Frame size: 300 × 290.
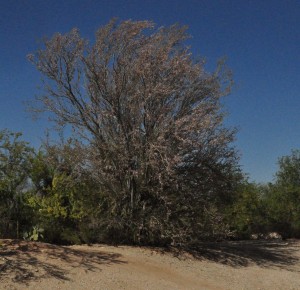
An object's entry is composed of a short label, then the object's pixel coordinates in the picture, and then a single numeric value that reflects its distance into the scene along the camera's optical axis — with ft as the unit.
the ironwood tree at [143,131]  42.91
